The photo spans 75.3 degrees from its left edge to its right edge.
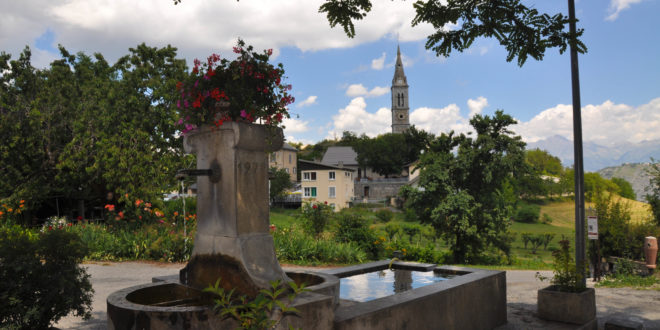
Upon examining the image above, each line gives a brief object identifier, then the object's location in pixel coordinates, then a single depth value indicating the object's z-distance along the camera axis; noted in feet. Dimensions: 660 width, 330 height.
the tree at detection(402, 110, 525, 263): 69.31
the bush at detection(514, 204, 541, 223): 196.46
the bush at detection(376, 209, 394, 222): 172.45
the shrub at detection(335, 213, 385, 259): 47.88
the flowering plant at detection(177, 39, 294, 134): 13.44
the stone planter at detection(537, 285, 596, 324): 20.24
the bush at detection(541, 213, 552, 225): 196.65
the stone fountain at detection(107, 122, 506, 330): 11.66
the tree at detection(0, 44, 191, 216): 54.70
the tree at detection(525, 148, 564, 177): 312.27
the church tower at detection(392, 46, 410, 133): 454.81
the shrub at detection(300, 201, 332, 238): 49.14
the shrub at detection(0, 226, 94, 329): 13.25
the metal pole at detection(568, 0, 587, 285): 24.27
